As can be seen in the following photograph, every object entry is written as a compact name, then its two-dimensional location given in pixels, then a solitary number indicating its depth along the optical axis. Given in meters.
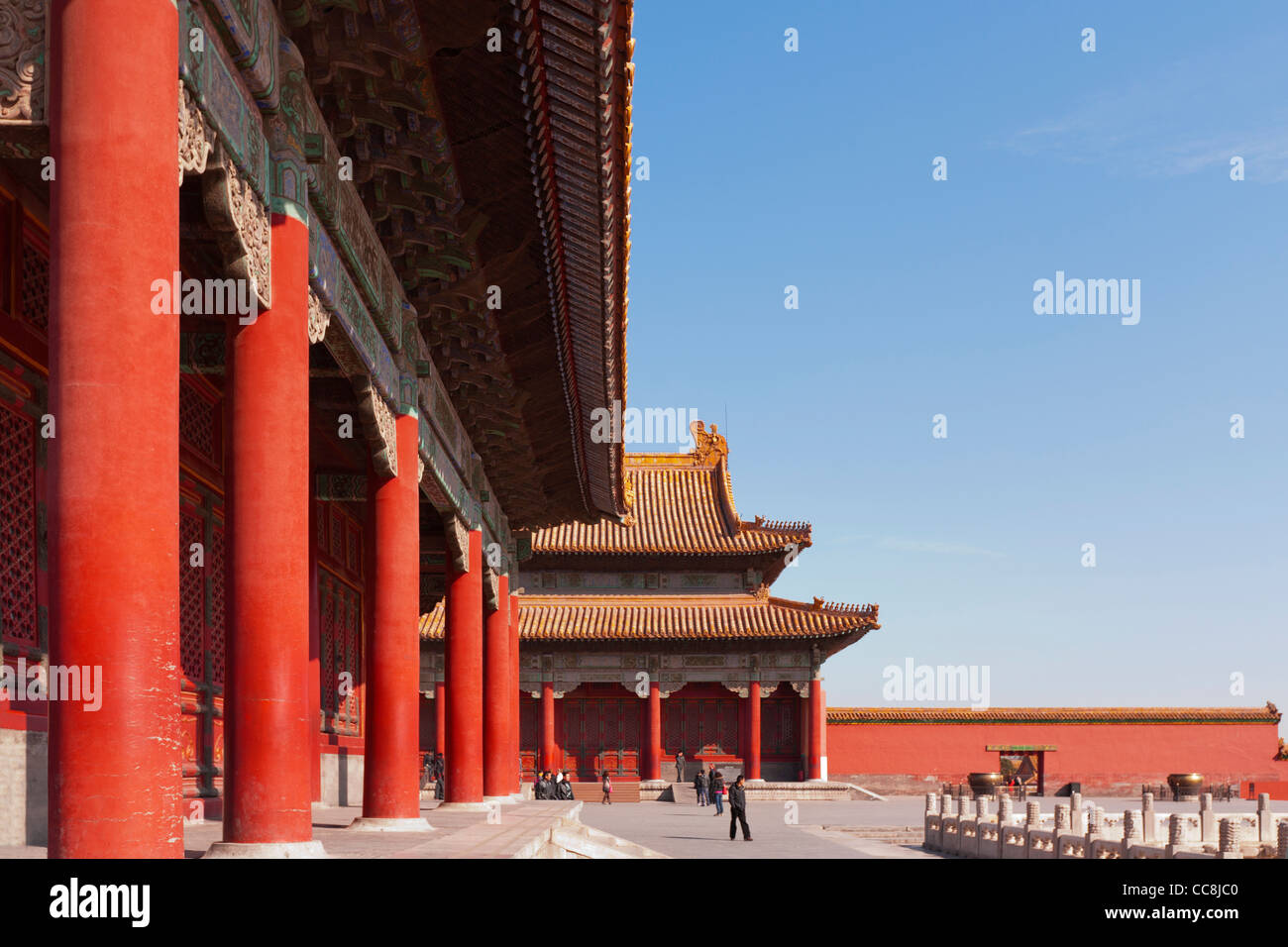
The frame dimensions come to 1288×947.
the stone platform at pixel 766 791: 44.72
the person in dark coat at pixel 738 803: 25.98
